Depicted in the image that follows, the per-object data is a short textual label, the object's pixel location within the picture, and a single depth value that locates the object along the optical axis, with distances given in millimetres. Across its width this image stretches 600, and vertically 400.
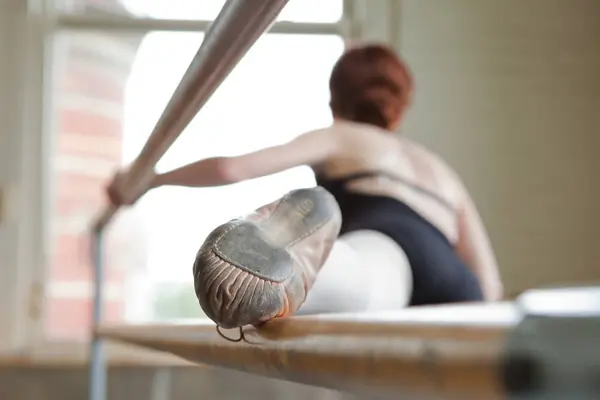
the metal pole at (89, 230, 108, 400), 1561
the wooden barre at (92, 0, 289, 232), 478
